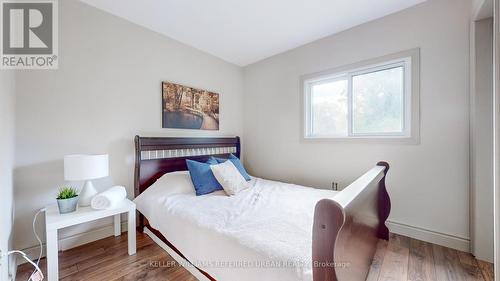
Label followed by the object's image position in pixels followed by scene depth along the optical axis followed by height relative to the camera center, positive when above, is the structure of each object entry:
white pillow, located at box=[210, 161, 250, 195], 2.21 -0.44
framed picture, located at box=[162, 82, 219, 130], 2.67 +0.47
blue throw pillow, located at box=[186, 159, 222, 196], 2.22 -0.43
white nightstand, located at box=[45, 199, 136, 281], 1.46 -0.64
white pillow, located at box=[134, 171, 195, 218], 2.07 -0.54
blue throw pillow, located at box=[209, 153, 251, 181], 2.71 -0.34
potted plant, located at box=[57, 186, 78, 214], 1.65 -0.50
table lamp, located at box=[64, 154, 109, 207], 1.69 -0.24
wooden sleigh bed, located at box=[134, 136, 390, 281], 0.82 -0.41
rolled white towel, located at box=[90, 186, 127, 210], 1.75 -0.53
